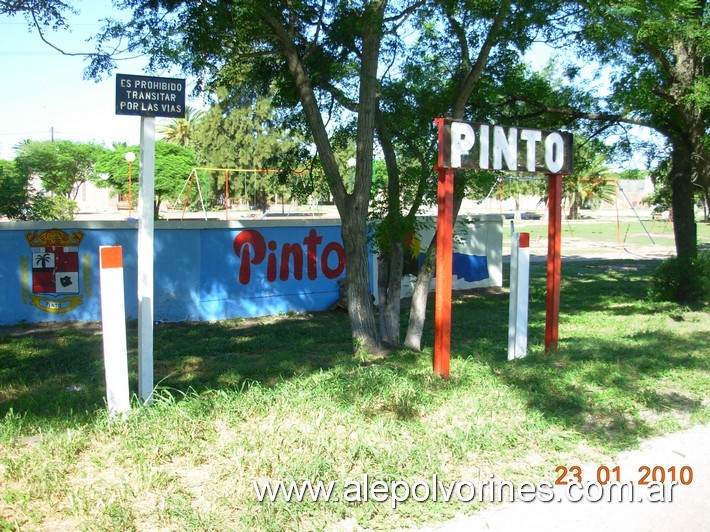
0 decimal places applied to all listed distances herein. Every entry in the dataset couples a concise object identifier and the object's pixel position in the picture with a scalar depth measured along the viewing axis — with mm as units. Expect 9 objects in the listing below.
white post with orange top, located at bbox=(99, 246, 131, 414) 5125
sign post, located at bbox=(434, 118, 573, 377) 7266
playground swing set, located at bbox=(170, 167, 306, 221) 11242
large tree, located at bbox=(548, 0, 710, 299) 10484
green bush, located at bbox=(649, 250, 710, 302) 13977
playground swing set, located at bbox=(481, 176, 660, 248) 18406
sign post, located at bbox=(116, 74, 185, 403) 5582
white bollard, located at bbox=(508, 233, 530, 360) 8586
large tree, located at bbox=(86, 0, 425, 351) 8719
